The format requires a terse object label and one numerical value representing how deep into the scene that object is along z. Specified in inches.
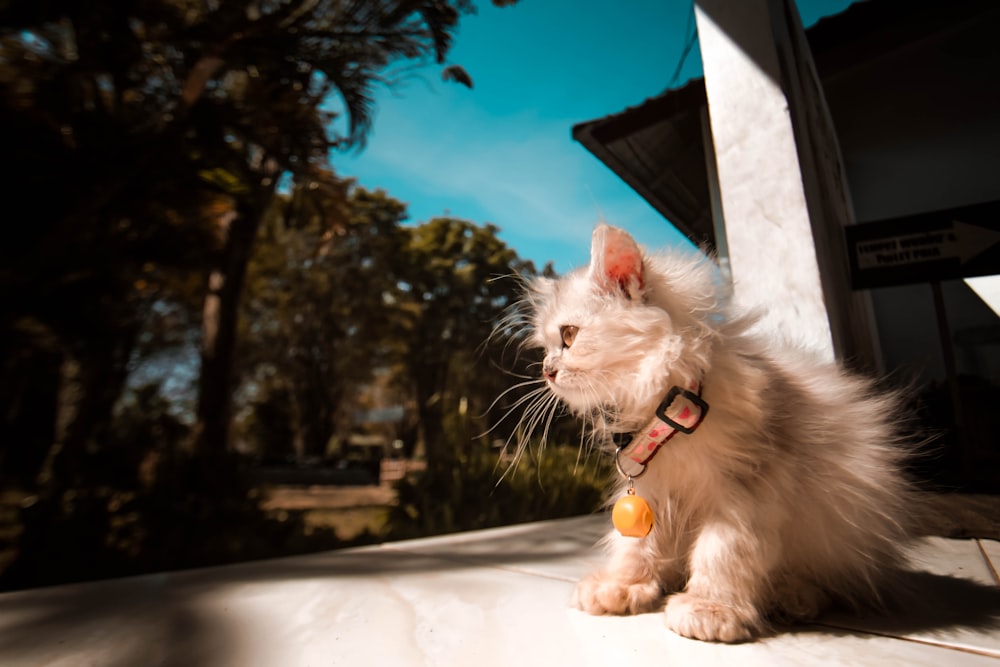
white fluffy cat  9.2
